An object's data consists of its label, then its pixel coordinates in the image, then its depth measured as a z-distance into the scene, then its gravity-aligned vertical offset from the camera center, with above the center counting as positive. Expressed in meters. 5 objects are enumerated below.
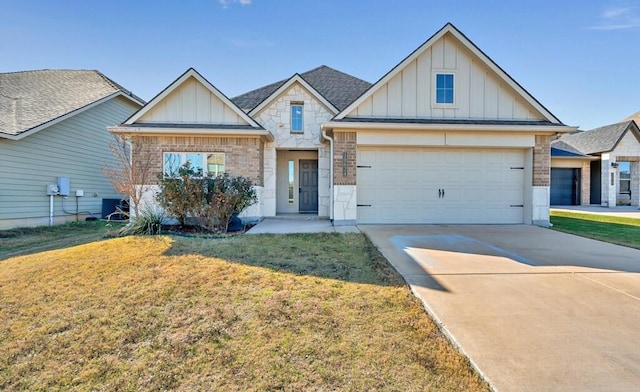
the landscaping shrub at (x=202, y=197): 8.50 -0.19
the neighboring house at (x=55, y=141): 10.54 +1.86
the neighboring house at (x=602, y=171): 18.84 +1.41
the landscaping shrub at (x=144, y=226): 8.37 -0.97
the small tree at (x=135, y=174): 9.03 +0.51
